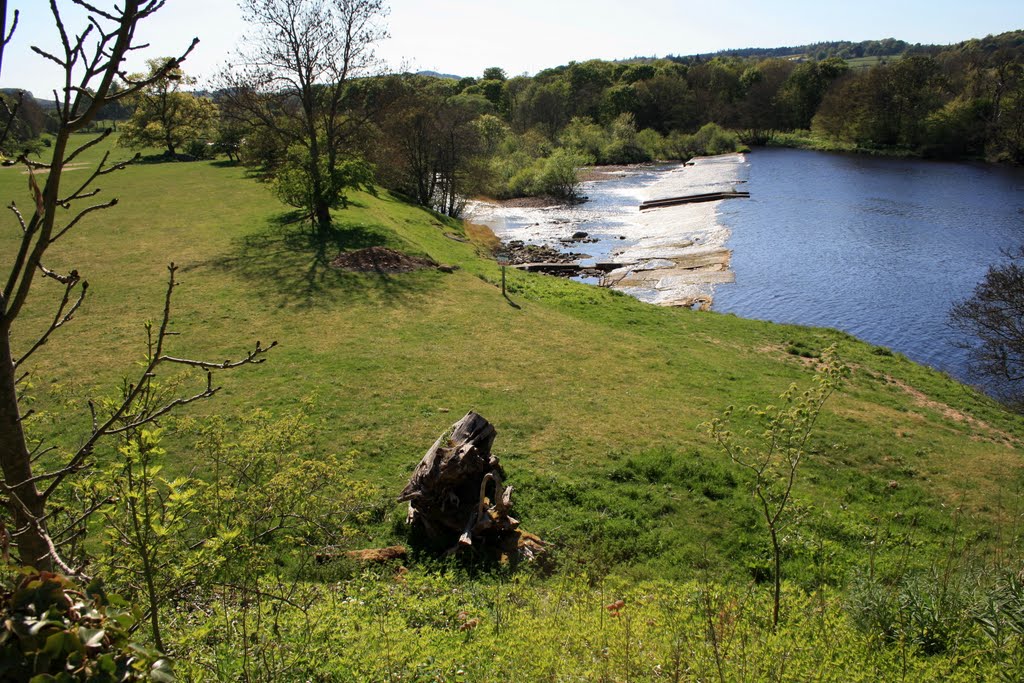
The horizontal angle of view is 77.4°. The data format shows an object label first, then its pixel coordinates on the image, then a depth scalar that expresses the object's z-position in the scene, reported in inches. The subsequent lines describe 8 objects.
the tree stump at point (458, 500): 396.5
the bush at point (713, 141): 3255.4
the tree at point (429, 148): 1621.6
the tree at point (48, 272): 111.7
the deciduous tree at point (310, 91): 1139.3
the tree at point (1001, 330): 837.8
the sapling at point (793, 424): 290.0
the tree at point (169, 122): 2258.9
